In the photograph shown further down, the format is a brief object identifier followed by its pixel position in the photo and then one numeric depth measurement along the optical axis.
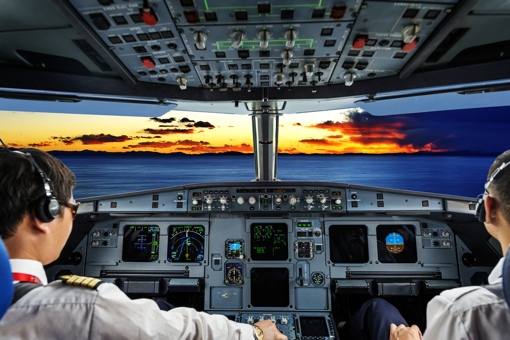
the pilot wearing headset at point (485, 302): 0.80
